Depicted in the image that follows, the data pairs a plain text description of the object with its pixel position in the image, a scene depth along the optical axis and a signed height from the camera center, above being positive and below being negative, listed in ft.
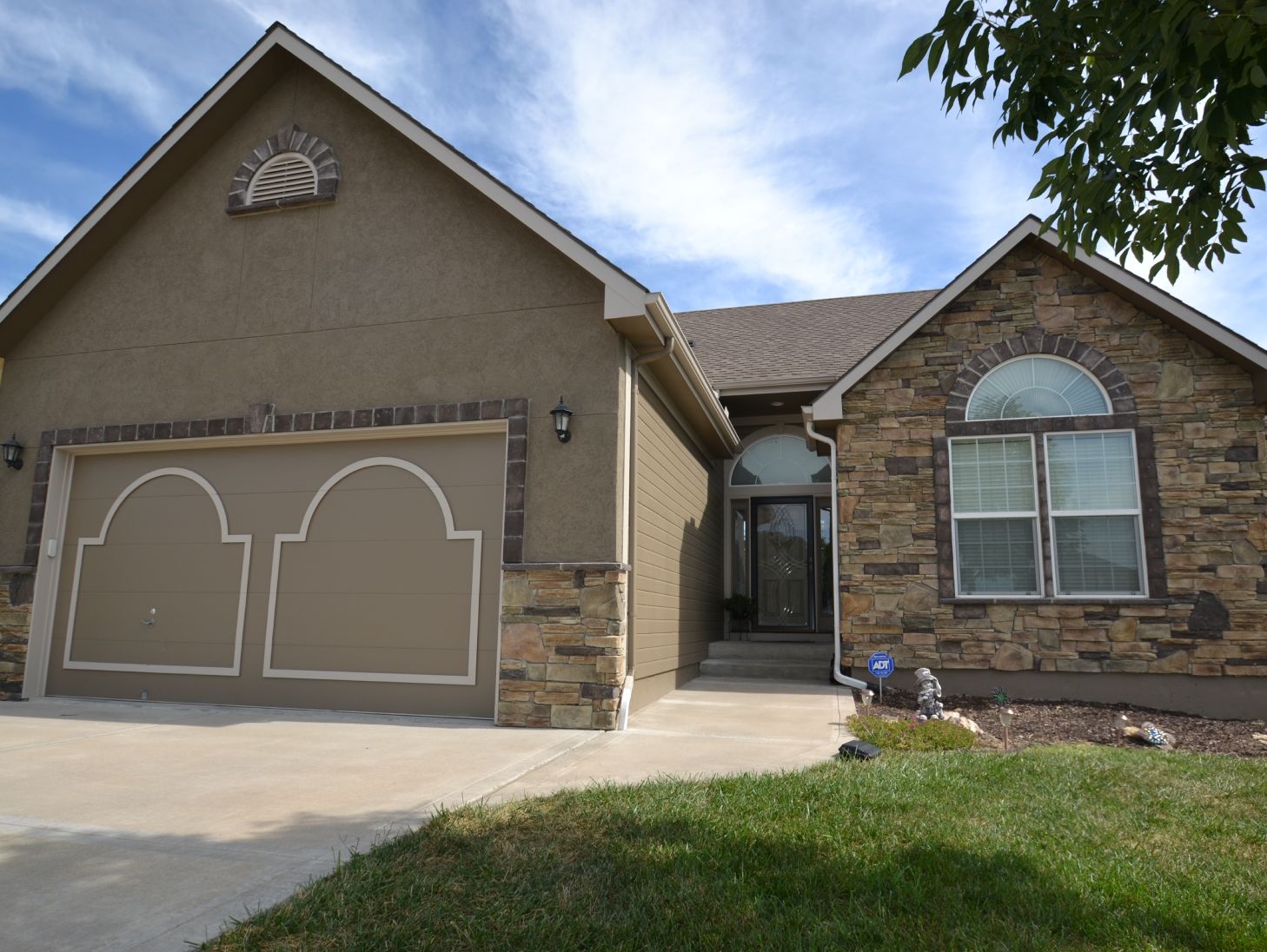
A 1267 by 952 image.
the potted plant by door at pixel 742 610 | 39.96 +0.02
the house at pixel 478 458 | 24.72 +4.87
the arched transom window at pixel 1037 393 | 29.71 +7.71
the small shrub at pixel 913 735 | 20.66 -2.99
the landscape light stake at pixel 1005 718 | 21.08 -2.55
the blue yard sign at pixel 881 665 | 27.94 -1.72
